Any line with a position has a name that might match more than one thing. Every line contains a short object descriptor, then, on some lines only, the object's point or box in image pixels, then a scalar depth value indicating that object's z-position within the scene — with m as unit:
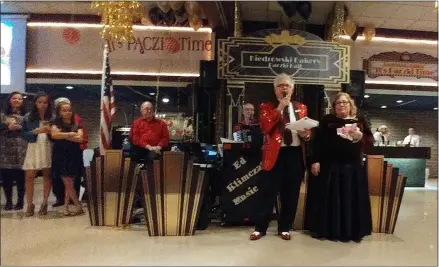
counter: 8.17
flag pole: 4.48
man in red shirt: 4.33
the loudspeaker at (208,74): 5.43
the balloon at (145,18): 5.61
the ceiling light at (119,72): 6.52
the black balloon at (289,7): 4.74
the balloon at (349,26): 5.70
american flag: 4.47
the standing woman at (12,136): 4.01
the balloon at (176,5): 5.26
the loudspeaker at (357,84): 5.52
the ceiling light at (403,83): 7.05
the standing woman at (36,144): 4.04
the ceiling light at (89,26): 6.42
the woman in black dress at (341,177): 3.15
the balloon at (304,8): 4.76
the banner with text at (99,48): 6.45
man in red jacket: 3.02
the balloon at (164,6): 5.19
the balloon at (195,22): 5.58
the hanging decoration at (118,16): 4.43
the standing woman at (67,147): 4.01
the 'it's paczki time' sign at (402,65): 6.88
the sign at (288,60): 3.94
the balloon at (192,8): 5.19
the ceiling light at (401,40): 6.77
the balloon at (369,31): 6.24
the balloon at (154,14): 5.67
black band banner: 3.51
